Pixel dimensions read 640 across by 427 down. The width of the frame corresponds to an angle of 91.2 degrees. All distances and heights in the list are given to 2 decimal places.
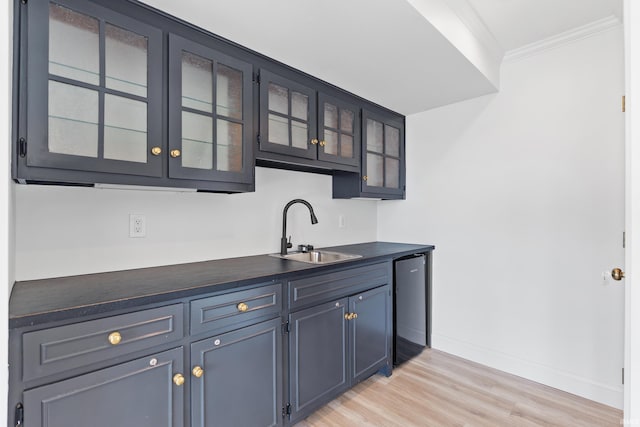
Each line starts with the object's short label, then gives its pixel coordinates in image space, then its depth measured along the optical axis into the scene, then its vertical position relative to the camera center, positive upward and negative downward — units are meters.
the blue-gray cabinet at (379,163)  2.59 +0.46
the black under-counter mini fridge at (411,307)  2.42 -0.76
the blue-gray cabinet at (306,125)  1.89 +0.62
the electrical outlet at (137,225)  1.63 -0.06
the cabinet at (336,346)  1.69 -0.81
